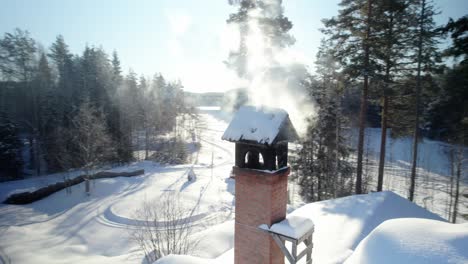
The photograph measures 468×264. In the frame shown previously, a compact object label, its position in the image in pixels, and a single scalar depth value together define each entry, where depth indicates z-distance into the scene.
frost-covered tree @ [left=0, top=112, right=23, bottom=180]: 22.84
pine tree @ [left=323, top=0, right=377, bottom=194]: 11.72
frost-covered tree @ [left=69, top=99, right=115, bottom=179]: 19.04
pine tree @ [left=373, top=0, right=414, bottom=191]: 11.45
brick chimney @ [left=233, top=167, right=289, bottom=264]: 5.01
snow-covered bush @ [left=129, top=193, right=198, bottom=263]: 9.12
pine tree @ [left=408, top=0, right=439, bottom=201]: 11.97
